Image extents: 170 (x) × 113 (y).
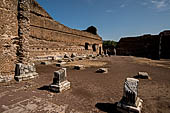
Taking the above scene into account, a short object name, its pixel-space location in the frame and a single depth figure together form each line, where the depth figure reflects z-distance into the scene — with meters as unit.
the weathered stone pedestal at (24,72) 4.97
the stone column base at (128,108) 2.38
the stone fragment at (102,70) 6.96
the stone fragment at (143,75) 5.55
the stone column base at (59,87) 3.66
